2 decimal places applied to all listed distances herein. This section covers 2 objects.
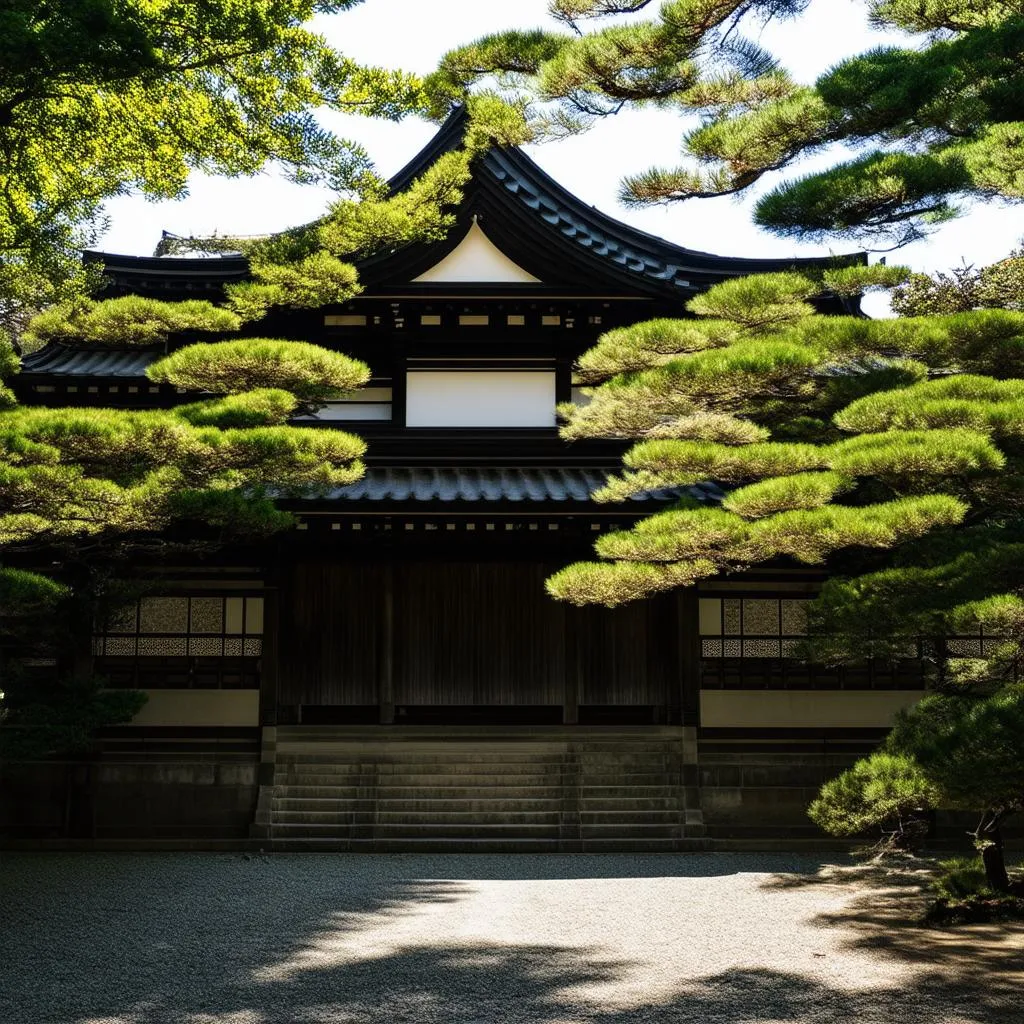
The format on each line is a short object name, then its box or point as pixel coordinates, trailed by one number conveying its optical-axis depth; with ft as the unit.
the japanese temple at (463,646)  43.21
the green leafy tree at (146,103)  22.59
